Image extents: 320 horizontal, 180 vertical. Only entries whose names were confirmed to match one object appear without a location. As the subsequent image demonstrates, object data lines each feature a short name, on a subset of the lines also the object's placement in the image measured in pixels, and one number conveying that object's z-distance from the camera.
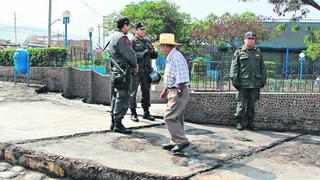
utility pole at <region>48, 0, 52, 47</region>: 25.38
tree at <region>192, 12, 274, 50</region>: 31.48
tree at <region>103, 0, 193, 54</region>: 31.08
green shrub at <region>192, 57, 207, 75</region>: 11.20
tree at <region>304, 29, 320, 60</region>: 7.17
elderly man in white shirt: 4.85
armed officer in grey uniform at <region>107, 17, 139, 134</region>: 5.96
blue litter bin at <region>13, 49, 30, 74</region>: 11.73
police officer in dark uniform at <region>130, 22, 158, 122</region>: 7.06
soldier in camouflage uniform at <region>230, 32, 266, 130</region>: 6.81
